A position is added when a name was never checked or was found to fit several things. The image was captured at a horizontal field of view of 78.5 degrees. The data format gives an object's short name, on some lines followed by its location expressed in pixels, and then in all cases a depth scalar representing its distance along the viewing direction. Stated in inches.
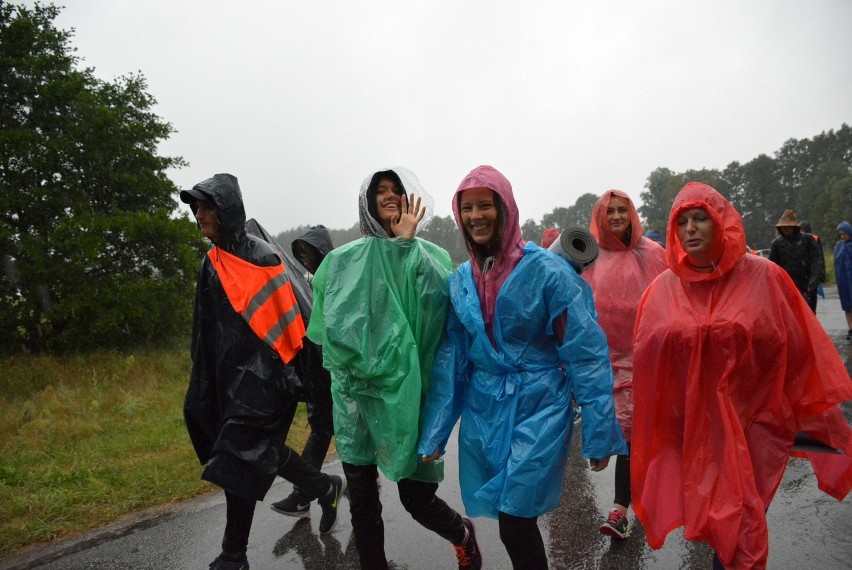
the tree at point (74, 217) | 328.5
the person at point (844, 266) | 310.3
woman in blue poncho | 76.5
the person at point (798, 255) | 276.4
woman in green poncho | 86.5
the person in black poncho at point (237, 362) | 102.8
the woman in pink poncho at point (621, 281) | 119.0
